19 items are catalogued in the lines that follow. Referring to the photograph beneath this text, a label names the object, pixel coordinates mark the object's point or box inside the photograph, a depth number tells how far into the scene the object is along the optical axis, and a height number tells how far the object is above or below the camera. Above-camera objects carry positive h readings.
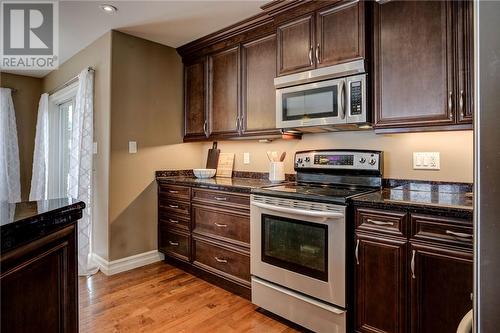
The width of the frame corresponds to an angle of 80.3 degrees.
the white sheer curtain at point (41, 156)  4.45 +0.21
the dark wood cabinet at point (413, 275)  1.46 -0.57
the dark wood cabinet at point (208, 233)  2.48 -0.61
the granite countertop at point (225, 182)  2.50 -0.13
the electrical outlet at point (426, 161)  2.05 +0.05
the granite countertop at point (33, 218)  0.81 -0.15
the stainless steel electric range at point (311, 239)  1.83 -0.48
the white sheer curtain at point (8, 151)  4.48 +0.29
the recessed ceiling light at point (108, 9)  2.56 +1.41
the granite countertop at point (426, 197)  1.50 -0.17
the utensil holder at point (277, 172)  2.83 -0.03
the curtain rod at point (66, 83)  3.26 +1.13
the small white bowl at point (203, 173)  3.39 -0.04
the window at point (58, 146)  4.44 +0.37
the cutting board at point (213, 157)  3.61 +0.15
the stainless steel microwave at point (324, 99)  2.06 +0.53
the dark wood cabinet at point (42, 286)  0.84 -0.38
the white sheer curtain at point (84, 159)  3.06 +0.12
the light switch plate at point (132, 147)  3.16 +0.24
